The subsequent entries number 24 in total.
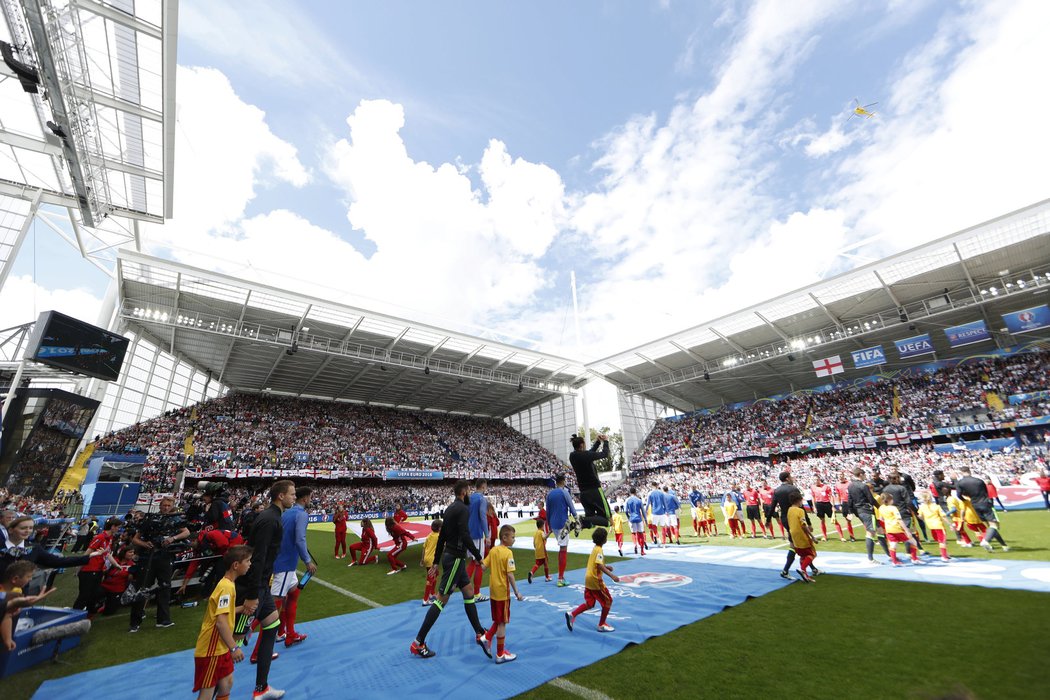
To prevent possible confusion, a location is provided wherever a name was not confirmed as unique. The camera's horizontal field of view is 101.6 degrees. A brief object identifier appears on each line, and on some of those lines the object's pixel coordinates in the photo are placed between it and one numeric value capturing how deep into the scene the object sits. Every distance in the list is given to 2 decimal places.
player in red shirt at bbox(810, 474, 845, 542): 10.23
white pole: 37.53
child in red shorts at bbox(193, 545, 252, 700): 3.20
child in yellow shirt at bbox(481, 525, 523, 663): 4.33
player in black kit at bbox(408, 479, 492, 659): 4.55
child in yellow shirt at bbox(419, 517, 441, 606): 6.69
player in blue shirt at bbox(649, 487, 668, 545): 11.84
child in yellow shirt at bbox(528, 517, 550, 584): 8.18
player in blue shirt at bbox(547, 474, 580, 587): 7.42
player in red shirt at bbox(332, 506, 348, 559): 11.75
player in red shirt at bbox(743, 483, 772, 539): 12.35
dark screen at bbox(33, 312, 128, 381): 14.87
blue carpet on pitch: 3.95
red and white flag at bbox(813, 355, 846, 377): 28.50
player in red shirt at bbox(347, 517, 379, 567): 10.69
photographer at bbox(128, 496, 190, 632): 6.18
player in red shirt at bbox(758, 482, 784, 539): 11.41
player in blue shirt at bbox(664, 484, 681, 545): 11.84
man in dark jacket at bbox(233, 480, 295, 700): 3.79
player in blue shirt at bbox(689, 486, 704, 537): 13.20
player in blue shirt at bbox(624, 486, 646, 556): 10.41
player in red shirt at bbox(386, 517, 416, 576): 9.77
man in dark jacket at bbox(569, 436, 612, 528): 5.82
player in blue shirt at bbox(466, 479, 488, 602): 5.46
